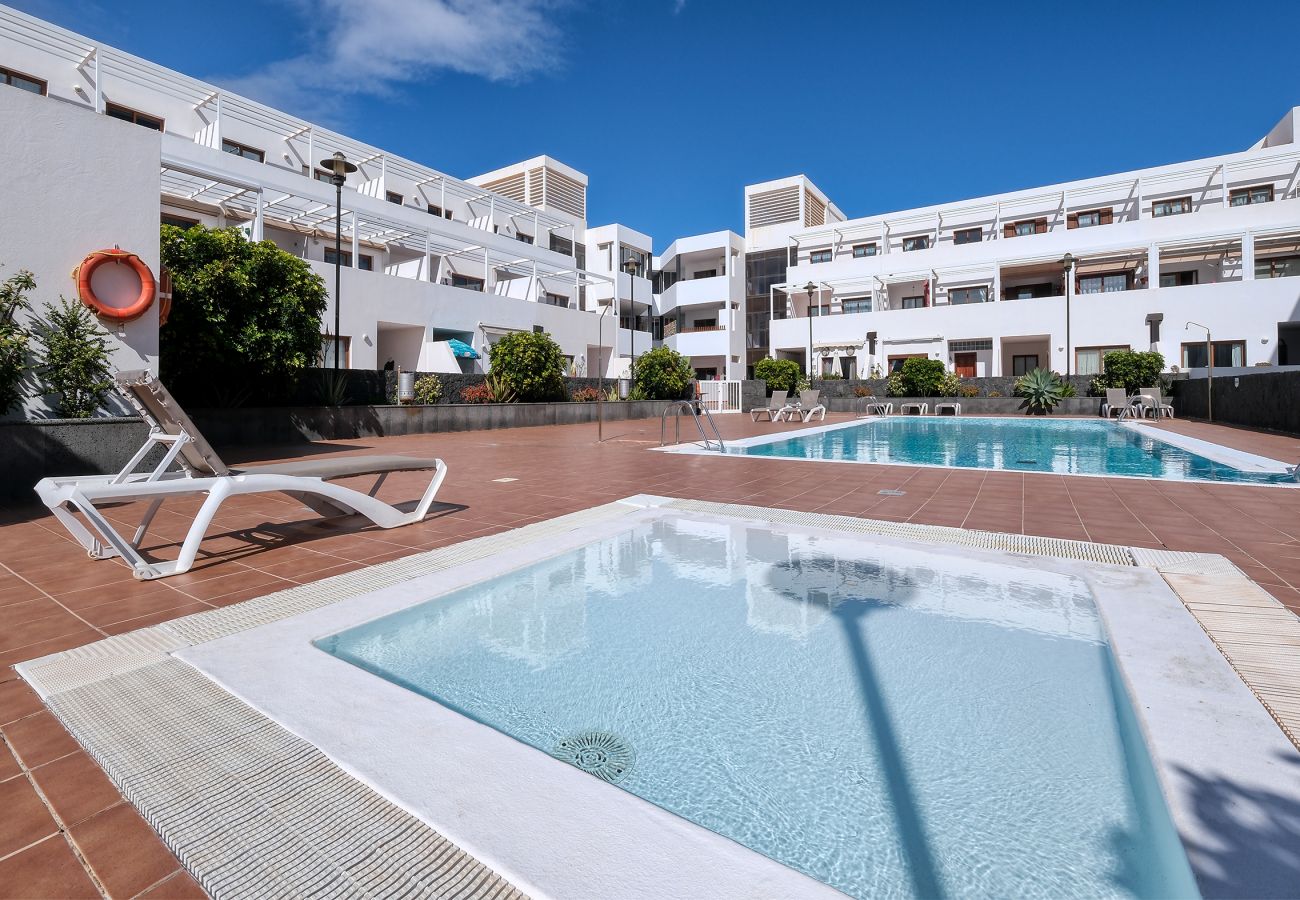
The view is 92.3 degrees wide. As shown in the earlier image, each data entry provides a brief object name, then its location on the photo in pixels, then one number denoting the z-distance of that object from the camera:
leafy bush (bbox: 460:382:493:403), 17.94
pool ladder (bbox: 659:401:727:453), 10.79
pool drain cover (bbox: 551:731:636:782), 2.07
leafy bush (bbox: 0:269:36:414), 6.14
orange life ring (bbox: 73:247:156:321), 6.94
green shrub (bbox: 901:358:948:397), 27.45
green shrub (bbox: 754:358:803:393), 28.94
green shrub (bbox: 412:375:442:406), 16.61
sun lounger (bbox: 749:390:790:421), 20.95
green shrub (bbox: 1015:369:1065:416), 24.69
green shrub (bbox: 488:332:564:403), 18.72
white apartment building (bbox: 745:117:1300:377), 25.92
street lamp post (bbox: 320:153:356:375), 12.42
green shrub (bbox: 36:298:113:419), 6.70
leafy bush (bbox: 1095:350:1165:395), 23.86
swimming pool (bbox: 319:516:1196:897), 1.74
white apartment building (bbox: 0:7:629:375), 17.69
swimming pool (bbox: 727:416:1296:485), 8.55
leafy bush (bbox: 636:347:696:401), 24.31
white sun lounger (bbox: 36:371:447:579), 3.71
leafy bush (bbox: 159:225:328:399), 11.23
